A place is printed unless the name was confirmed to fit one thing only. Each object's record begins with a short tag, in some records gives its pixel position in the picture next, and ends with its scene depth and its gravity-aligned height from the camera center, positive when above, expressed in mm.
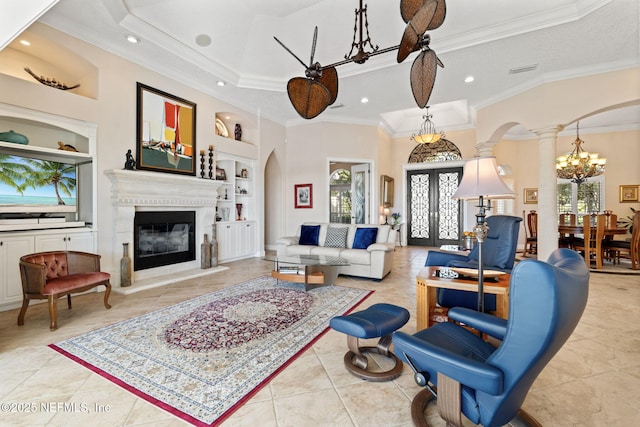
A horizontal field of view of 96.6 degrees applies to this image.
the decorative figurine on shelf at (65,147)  3762 +862
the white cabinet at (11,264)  3170 -590
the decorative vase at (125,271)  4047 -845
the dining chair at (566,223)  6225 -239
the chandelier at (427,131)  6797 +2400
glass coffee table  3982 -871
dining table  5520 -338
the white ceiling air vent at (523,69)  4587 +2367
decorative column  4875 +296
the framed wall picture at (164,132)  4449 +1336
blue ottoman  1945 -824
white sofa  4578 -658
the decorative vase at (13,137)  3244 +852
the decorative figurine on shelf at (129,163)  4164 +711
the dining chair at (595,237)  5391 -461
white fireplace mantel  4078 +169
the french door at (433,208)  8523 +141
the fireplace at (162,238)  4488 -450
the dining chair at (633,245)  5338 -635
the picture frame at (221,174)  5973 +797
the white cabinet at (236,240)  5980 -617
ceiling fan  1593 +1010
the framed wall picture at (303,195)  7402 +445
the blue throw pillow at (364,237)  4934 -438
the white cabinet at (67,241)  3430 -378
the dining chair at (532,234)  6853 -516
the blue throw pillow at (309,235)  5457 -437
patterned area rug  1798 -1133
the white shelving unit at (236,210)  6051 +42
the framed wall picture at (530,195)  8016 +505
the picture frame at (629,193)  7127 +505
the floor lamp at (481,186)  2219 +221
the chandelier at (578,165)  6730 +1163
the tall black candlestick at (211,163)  5584 +961
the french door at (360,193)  7758 +527
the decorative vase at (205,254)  5281 -787
